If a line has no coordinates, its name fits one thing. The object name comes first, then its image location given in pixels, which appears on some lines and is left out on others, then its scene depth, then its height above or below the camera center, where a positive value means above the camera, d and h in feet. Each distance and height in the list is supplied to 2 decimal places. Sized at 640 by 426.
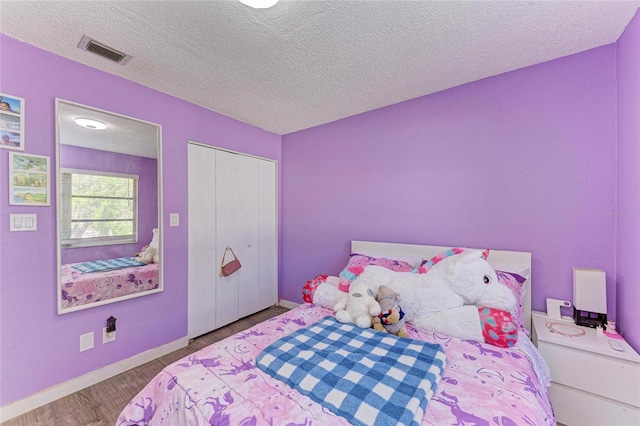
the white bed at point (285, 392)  3.00 -2.42
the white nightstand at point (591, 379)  4.30 -3.01
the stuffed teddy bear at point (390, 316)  5.17 -2.15
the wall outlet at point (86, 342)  6.10 -3.13
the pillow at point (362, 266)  6.82 -1.54
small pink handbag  9.04 -1.93
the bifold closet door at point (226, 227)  9.02 -0.51
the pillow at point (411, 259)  7.32 -1.37
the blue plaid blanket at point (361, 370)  3.00 -2.31
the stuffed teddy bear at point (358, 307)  5.34 -2.10
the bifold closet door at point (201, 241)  8.25 -0.93
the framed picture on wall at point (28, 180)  5.22 +0.72
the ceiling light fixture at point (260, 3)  3.90 +3.29
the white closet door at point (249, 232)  9.84 -0.77
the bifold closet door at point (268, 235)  10.68 -0.97
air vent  5.32 +3.60
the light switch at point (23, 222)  5.23 -0.18
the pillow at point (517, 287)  5.41 -1.68
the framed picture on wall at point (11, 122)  5.10 +1.89
